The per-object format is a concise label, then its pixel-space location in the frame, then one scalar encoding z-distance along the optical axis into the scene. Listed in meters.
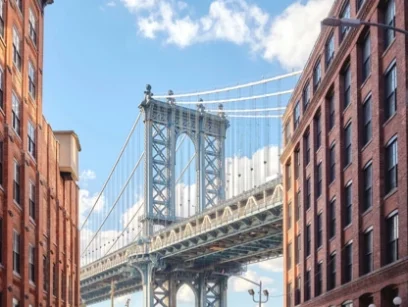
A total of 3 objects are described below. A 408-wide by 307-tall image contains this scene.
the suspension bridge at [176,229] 90.44
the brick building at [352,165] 32.03
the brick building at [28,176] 30.98
